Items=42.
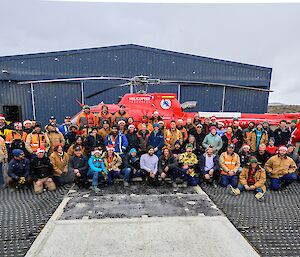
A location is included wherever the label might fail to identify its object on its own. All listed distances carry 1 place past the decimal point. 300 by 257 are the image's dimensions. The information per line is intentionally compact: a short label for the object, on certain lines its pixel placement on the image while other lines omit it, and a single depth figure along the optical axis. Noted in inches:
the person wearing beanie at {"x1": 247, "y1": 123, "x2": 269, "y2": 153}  267.4
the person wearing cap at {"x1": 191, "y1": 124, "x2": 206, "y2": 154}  265.7
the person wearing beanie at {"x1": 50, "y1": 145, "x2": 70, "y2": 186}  223.0
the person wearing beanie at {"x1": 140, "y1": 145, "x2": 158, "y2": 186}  226.5
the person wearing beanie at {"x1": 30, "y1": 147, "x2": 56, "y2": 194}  211.6
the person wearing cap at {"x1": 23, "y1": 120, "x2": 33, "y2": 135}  239.8
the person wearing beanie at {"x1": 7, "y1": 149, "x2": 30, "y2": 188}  211.0
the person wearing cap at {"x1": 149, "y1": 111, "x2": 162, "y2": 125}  282.5
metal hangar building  552.1
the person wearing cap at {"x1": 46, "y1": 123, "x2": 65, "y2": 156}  243.3
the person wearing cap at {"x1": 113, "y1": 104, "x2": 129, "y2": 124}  281.9
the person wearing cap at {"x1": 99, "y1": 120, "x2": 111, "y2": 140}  262.7
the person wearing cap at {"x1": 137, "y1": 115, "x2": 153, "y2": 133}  270.8
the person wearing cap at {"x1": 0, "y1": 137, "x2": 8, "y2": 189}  216.4
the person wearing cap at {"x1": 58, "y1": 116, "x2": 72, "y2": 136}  272.2
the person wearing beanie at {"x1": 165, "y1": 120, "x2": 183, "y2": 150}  261.1
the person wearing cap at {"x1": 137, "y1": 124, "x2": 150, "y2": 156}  251.1
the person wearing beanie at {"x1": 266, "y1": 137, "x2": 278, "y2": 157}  247.8
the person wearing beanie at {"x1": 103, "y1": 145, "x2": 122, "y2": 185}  225.1
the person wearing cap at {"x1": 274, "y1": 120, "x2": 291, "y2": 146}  276.4
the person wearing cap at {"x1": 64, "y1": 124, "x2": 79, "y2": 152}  261.6
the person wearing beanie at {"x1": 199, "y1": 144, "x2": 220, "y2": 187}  229.9
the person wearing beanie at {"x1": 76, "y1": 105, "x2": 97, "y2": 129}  276.5
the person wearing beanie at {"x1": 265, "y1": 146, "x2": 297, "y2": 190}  222.4
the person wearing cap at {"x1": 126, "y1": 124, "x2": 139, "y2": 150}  250.4
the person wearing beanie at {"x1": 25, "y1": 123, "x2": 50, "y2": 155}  226.5
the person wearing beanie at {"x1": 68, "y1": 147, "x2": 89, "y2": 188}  216.5
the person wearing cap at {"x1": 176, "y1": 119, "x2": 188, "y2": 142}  264.1
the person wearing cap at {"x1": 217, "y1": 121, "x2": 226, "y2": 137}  266.8
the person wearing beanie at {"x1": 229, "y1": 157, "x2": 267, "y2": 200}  210.1
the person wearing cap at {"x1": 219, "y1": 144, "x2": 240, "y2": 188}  224.8
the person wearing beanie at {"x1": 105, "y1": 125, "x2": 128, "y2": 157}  243.0
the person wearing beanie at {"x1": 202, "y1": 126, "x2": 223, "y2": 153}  251.2
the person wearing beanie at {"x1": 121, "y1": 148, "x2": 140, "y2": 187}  228.8
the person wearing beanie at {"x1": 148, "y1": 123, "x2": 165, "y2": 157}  249.0
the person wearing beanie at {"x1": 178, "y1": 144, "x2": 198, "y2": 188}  225.7
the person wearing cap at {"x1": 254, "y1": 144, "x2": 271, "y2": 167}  244.7
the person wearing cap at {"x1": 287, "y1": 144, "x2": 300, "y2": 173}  243.3
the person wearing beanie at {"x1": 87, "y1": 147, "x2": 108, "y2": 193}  217.3
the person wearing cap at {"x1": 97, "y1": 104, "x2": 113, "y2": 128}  280.8
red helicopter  312.8
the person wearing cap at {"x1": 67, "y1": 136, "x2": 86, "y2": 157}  233.8
